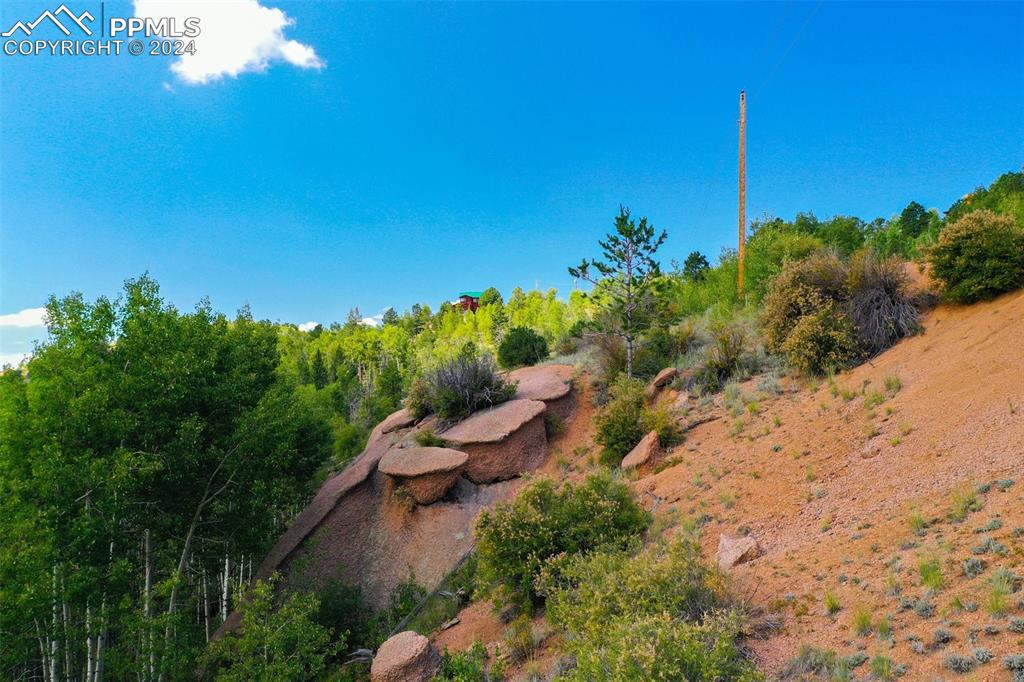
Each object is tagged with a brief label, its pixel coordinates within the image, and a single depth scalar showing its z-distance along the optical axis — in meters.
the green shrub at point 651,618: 3.88
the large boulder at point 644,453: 10.55
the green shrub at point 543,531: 7.50
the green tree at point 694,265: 34.96
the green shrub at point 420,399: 16.57
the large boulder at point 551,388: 15.56
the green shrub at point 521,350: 21.67
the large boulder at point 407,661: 6.85
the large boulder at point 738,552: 5.93
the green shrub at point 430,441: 14.28
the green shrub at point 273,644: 7.60
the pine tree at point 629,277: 15.56
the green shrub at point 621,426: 11.88
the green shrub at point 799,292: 11.63
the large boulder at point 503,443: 13.75
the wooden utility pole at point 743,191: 19.09
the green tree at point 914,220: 34.34
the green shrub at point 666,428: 10.92
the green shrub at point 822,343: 10.47
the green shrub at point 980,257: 9.73
